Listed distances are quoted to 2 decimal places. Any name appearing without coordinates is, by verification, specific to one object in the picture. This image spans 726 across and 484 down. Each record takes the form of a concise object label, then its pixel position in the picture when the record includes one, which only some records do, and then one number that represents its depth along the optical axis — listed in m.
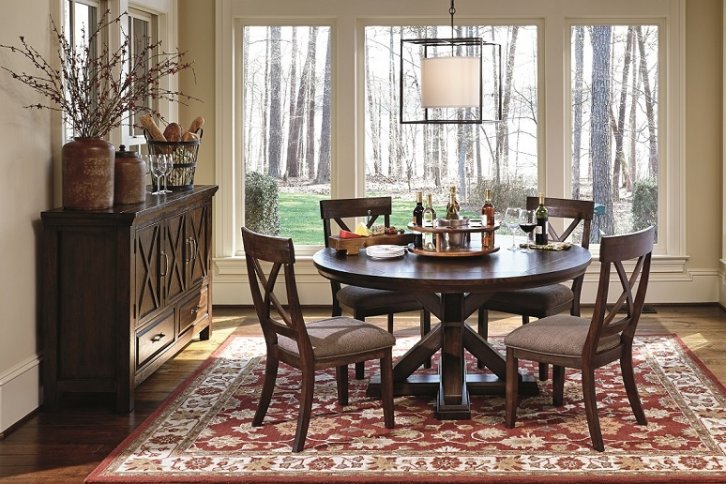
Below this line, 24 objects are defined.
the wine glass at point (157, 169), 5.44
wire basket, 5.68
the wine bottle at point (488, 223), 4.73
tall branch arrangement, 4.53
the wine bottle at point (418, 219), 4.84
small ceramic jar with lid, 4.88
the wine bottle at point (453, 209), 4.68
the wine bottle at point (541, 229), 4.89
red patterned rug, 3.73
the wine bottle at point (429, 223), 4.71
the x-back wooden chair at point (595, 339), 3.94
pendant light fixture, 4.67
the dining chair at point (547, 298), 4.83
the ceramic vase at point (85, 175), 4.54
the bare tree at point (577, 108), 7.06
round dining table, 4.08
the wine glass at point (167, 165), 5.47
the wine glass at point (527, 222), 4.82
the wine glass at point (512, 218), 4.77
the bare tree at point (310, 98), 7.09
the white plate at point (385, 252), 4.55
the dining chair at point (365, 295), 4.92
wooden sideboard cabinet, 4.50
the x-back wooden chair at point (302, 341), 3.97
